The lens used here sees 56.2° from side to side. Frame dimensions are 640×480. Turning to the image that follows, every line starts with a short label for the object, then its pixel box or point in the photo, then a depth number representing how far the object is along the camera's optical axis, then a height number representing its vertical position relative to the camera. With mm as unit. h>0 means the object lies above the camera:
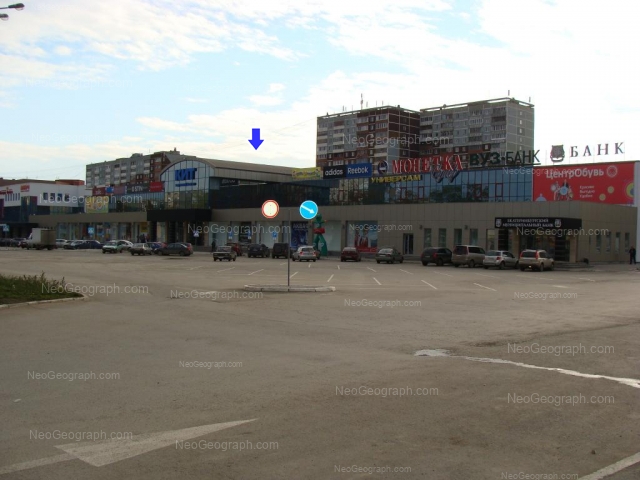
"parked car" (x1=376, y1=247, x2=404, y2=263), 54250 -1652
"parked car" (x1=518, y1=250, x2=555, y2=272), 44062 -1652
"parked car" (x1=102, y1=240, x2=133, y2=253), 70431 -1464
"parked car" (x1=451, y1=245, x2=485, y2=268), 48875 -1482
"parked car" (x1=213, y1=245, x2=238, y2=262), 53375 -1667
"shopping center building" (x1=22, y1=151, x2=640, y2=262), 54469 +3589
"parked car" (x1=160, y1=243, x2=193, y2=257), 64125 -1625
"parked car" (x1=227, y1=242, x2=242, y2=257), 69975 -1487
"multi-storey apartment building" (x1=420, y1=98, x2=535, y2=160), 137375 +26729
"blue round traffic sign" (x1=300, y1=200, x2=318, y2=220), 22656 +1040
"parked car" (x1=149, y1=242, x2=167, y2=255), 67812 -1420
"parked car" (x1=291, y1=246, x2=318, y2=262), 56062 -1676
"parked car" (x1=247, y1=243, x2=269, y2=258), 65500 -1686
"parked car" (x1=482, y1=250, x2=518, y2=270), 46781 -1714
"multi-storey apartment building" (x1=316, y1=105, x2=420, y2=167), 149375 +26170
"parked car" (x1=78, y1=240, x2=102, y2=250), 83562 -1564
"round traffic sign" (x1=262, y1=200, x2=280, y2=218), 22169 +994
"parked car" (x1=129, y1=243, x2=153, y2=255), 65750 -1615
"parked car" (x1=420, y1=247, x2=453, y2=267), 51375 -1598
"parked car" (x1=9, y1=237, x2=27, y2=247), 88375 -1361
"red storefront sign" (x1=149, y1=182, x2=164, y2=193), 95000 +7710
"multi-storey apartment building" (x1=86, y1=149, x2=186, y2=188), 185125 +22037
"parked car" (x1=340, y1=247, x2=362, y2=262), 57656 -1683
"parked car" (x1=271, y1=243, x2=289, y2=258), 63625 -1610
